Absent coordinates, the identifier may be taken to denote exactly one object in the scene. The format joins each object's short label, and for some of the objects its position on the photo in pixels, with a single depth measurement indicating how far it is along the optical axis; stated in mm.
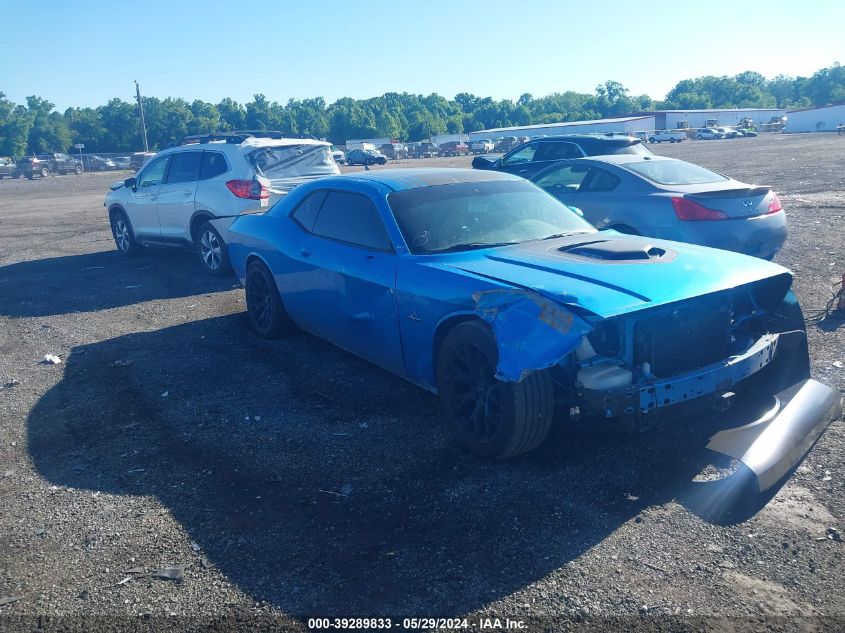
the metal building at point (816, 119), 86550
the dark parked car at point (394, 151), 67062
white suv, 9445
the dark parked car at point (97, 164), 63000
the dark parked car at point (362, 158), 52094
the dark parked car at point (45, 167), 52406
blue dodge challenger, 3721
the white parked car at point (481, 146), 72425
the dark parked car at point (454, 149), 71125
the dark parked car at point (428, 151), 72812
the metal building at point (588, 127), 84938
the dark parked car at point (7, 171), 54138
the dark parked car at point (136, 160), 61281
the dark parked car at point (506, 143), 66550
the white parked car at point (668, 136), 71812
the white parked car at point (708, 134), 73000
